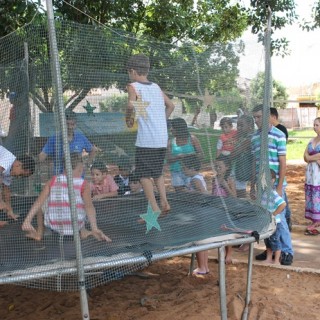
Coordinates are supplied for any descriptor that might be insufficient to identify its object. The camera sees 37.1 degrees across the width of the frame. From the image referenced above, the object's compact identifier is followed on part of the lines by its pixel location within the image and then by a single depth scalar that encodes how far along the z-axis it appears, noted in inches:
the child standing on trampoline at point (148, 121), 119.8
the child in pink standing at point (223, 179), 145.3
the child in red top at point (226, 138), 145.7
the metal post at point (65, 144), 98.0
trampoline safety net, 110.9
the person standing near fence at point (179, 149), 132.1
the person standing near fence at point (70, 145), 109.9
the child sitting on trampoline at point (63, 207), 114.5
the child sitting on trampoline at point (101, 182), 117.3
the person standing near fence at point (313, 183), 249.1
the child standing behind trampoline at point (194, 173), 135.6
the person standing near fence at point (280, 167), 183.9
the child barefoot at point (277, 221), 168.9
